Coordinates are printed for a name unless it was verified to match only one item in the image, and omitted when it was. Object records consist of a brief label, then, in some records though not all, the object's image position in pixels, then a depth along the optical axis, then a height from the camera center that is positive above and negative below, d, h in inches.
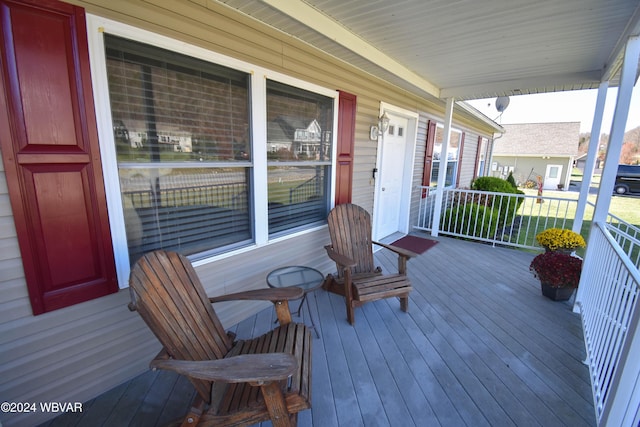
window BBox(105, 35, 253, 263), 63.2 +3.1
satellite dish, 238.5 +55.0
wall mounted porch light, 142.2 +18.4
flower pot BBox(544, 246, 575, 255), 132.6 -40.7
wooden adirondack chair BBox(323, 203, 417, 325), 93.4 -40.2
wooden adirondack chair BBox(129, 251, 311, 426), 44.9 -35.4
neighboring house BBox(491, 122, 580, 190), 722.2 +36.4
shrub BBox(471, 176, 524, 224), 239.6 -20.9
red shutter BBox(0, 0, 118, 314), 48.0 +0.8
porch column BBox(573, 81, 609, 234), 125.0 +6.9
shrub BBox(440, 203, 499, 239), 192.3 -41.7
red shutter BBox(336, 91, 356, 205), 120.6 +8.0
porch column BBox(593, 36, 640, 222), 82.8 +15.7
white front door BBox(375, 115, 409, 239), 165.2 -8.5
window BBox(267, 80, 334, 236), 97.3 +2.2
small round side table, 85.5 -38.6
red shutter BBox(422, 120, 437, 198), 206.1 +7.7
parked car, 516.4 -21.9
